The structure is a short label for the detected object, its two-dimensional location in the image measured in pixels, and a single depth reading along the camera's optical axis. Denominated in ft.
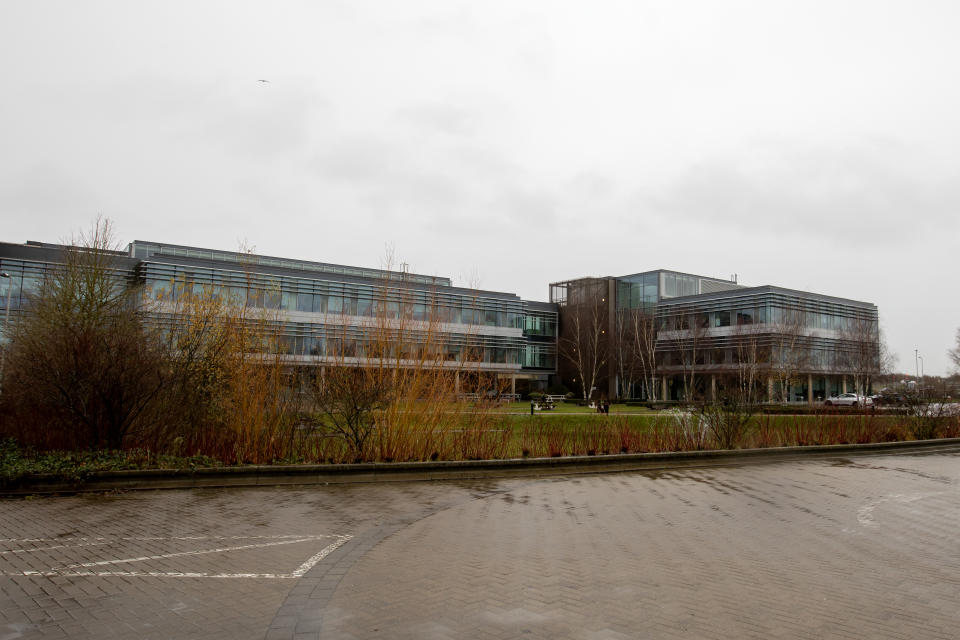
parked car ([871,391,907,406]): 91.53
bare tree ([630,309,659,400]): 201.73
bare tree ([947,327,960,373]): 252.01
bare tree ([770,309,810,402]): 165.37
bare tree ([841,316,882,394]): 178.50
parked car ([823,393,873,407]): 156.93
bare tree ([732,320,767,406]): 162.67
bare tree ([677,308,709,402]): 196.58
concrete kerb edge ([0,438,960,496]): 34.99
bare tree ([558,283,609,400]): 220.64
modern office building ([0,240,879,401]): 165.99
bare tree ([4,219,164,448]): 39.52
